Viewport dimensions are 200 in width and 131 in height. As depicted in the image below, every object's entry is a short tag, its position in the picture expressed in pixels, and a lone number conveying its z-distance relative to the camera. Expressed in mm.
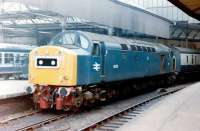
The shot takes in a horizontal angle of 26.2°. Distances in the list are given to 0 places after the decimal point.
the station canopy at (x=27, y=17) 27577
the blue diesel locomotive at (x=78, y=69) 14500
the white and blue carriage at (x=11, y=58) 29797
